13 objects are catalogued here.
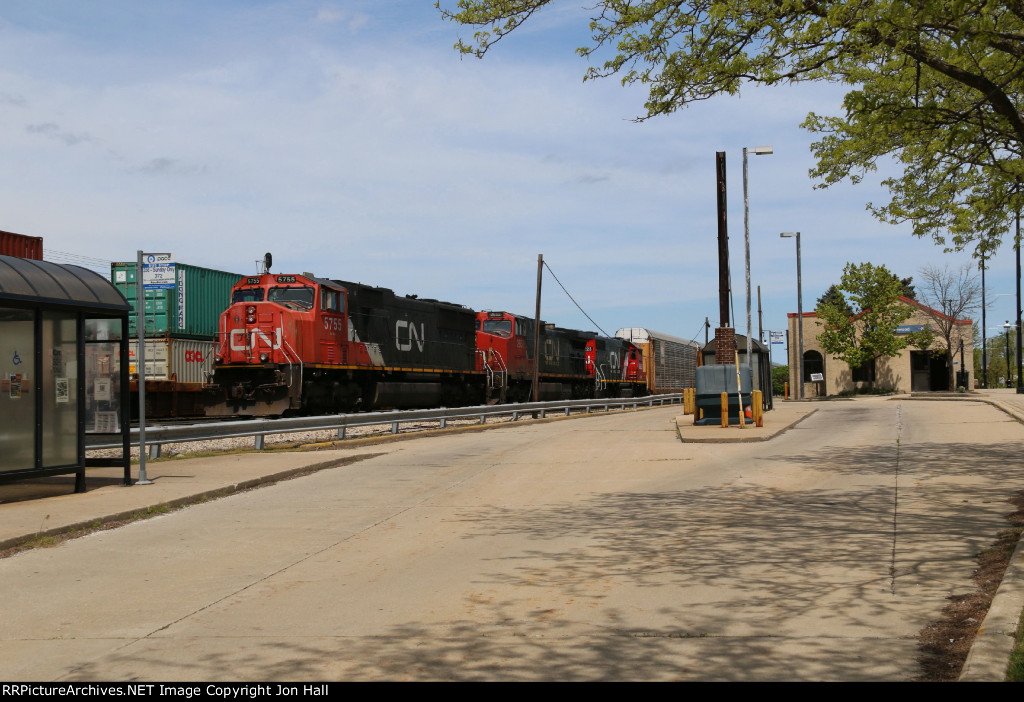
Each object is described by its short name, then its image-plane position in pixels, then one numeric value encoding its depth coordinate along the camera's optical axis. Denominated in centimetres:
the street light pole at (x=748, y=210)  2810
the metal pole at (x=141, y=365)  1141
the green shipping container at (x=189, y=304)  2675
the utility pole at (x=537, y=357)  3669
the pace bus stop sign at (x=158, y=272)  1194
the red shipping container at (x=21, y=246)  1623
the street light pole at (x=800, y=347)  5178
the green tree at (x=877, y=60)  851
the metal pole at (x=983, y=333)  5756
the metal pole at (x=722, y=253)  2456
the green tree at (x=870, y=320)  5578
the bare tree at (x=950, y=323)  5791
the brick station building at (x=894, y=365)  5953
